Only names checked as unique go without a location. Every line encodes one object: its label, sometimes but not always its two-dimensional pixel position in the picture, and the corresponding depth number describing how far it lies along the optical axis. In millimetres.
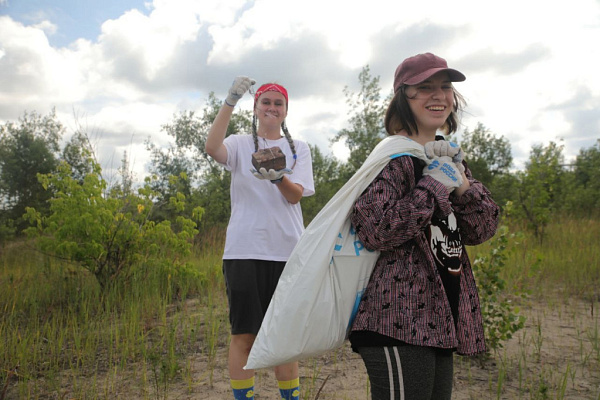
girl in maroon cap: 1361
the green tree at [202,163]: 12188
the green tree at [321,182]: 13648
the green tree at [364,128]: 17516
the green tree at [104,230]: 4664
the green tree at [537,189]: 7631
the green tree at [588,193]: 10758
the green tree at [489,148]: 27688
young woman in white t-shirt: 2213
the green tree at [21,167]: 19766
